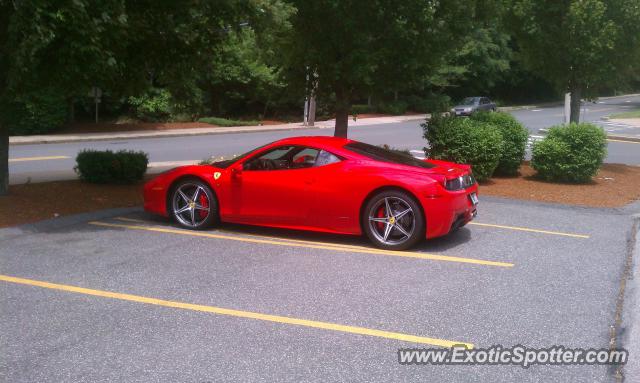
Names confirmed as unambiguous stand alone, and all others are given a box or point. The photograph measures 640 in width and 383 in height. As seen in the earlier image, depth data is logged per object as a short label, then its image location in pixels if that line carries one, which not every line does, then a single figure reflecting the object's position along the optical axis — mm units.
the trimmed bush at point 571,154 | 13148
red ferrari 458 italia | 7680
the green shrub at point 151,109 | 32844
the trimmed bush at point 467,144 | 12508
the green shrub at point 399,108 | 43250
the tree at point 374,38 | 12219
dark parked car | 43372
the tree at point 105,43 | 7949
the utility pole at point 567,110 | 19741
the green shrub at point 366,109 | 45344
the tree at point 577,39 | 14328
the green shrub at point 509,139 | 13625
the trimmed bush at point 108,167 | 11961
